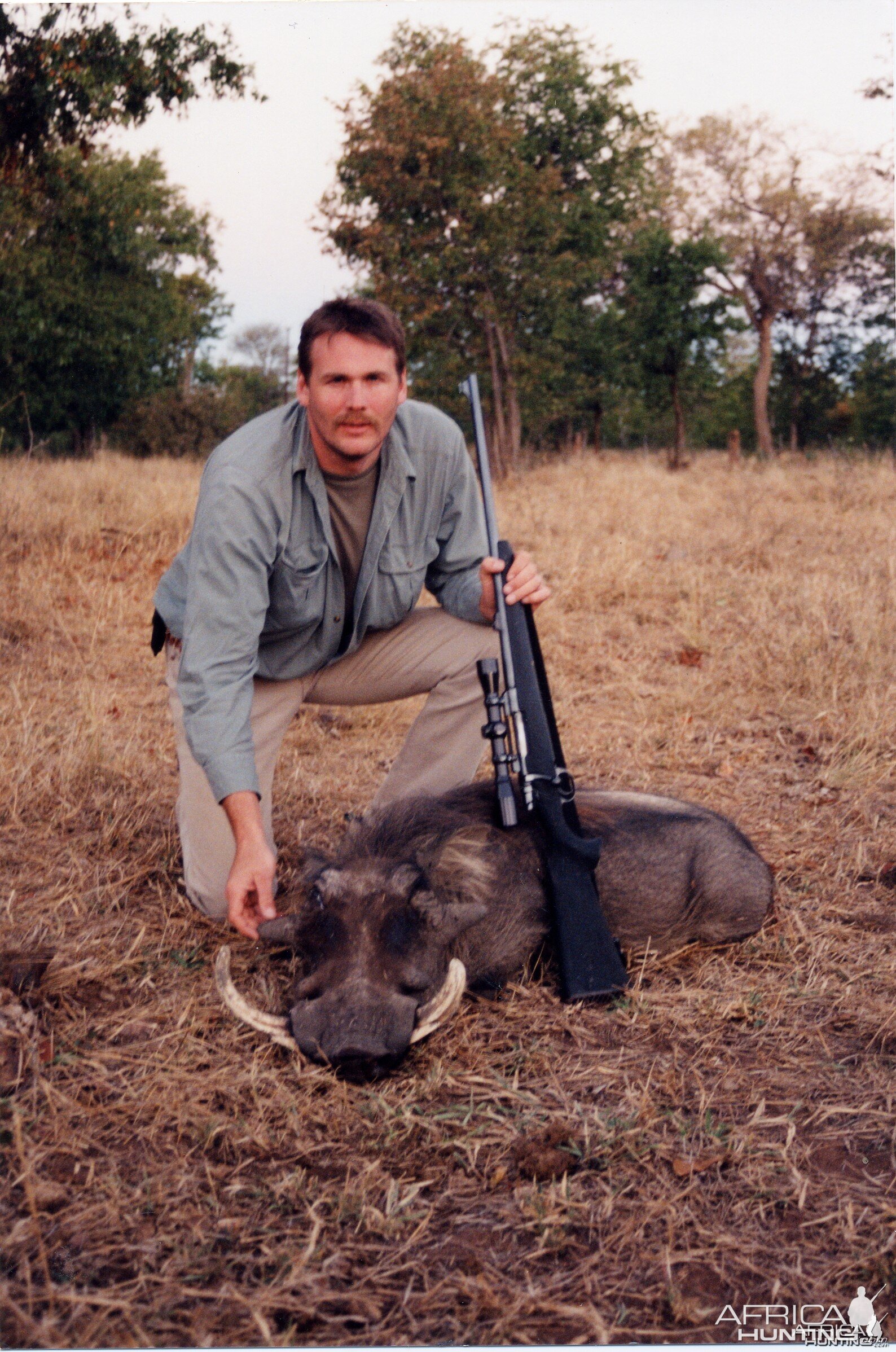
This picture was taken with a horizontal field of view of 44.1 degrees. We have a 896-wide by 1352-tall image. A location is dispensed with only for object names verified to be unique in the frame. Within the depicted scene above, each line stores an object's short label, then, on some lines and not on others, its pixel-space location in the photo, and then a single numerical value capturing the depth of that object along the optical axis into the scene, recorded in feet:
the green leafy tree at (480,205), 53.62
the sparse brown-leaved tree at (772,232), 83.76
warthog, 8.66
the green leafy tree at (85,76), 23.26
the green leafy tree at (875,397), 81.25
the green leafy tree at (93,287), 35.50
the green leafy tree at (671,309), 75.05
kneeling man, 10.34
